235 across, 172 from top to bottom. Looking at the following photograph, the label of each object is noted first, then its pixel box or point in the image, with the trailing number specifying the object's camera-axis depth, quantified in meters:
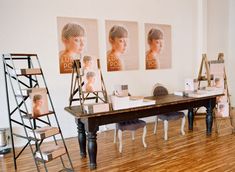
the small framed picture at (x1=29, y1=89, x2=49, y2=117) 2.83
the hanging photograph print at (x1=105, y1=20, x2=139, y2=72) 4.68
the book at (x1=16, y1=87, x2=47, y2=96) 2.83
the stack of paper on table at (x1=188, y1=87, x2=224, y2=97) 3.87
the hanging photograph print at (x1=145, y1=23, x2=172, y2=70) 5.16
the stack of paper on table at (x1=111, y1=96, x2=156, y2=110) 3.10
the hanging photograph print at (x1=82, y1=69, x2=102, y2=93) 3.07
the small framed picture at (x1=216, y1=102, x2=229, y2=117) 4.31
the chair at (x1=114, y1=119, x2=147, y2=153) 3.47
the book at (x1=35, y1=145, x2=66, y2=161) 2.66
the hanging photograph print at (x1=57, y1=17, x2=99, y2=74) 4.19
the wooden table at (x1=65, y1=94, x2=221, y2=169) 2.91
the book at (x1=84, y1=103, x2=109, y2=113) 2.89
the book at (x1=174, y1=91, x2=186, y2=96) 4.05
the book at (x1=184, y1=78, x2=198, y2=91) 4.12
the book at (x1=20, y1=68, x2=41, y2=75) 2.86
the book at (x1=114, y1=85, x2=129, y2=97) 3.34
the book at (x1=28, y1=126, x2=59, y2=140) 2.69
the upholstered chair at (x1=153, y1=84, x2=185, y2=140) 3.96
